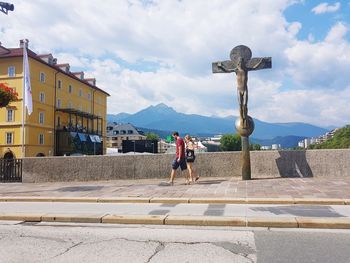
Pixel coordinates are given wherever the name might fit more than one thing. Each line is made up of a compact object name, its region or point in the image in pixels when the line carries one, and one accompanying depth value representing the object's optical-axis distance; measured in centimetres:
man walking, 1449
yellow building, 6084
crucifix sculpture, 1505
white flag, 2181
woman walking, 1468
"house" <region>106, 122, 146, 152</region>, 14862
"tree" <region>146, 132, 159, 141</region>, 14019
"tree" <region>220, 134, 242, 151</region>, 13625
